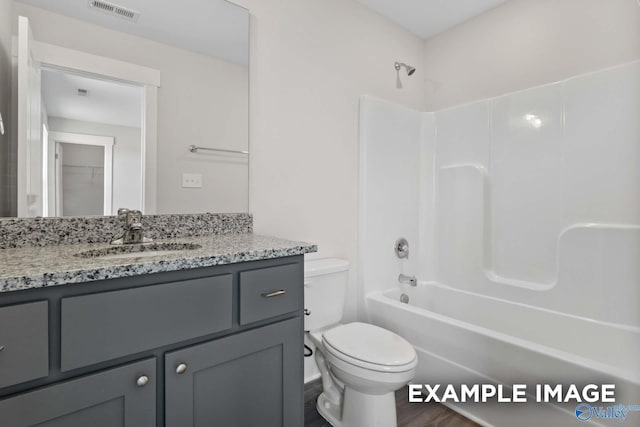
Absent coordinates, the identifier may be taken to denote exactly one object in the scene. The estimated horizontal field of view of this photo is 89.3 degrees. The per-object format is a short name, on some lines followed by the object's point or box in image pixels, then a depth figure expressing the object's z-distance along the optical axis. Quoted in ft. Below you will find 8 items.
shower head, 8.07
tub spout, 7.58
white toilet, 4.46
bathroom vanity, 2.28
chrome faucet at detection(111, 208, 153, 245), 4.17
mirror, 3.91
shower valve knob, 7.93
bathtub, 4.38
